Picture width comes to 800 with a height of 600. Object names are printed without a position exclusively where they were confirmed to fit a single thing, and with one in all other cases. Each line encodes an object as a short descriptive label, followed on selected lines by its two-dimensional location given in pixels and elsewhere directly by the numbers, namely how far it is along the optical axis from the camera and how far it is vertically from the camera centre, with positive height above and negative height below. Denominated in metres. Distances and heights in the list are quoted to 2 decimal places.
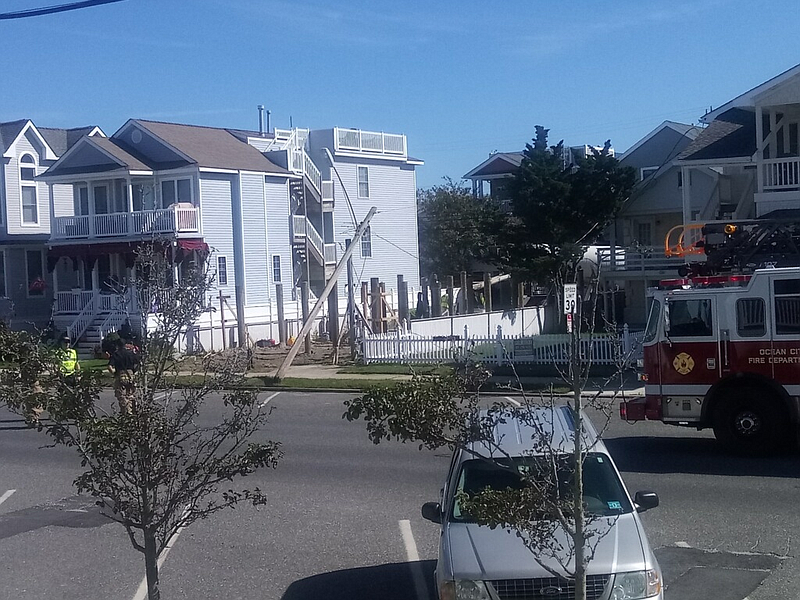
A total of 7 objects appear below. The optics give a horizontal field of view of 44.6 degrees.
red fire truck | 13.20 -0.98
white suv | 6.04 -1.64
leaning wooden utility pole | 26.64 +0.15
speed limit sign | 17.86 +0.05
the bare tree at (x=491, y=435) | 5.14 -0.77
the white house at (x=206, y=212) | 36.78 +3.97
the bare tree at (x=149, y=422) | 5.45 -0.63
